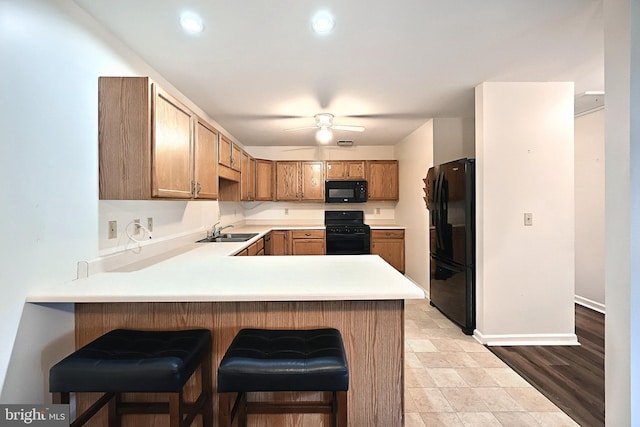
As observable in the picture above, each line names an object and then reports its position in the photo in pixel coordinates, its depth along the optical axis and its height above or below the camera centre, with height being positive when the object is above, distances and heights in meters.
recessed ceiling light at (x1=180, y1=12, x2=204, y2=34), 1.62 +1.12
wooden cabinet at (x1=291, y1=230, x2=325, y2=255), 4.77 -0.45
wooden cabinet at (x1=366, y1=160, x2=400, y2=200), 5.10 +0.63
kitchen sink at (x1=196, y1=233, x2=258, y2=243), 3.32 -0.28
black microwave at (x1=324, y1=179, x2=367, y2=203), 5.04 +0.40
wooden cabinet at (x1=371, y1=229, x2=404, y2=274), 4.72 -0.52
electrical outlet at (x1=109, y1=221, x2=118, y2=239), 1.78 -0.09
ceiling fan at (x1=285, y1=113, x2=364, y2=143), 3.30 +1.02
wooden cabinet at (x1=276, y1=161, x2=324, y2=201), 5.11 +0.62
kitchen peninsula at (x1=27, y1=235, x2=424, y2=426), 1.41 -0.52
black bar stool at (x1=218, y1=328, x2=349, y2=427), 1.06 -0.58
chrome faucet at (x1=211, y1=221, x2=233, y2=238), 3.46 -0.20
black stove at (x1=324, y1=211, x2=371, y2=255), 4.68 -0.42
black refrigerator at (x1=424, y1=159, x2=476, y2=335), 2.72 -0.28
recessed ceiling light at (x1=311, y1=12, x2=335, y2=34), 1.63 +1.12
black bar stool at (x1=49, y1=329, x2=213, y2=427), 1.06 -0.58
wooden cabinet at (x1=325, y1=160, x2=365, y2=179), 5.11 +0.79
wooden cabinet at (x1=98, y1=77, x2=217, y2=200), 1.59 +0.43
